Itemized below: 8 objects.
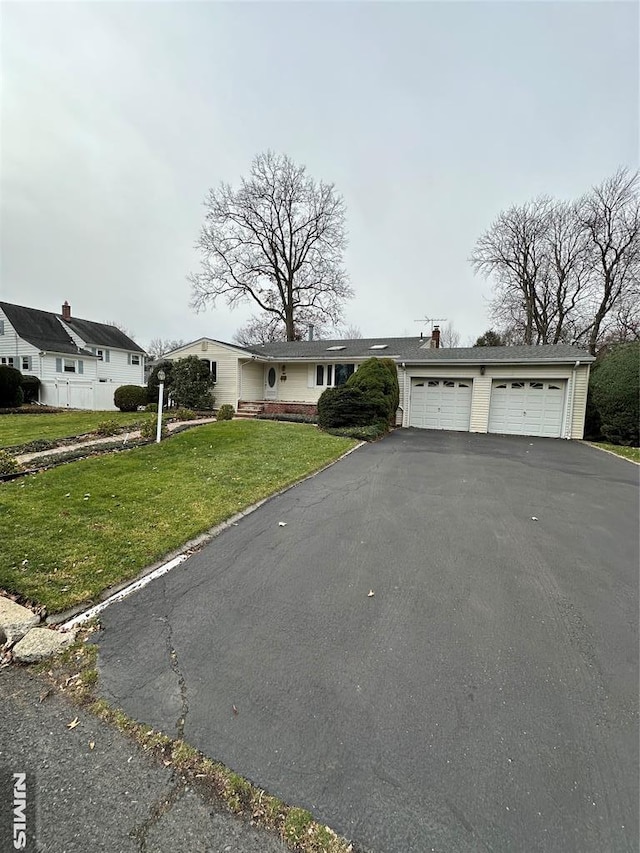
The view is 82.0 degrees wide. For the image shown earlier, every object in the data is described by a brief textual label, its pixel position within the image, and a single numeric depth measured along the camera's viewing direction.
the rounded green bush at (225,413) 14.41
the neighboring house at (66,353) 18.72
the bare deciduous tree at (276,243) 25.86
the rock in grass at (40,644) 2.32
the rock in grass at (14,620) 2.49
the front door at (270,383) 18.83
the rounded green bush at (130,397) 16.50
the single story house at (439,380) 13.88
